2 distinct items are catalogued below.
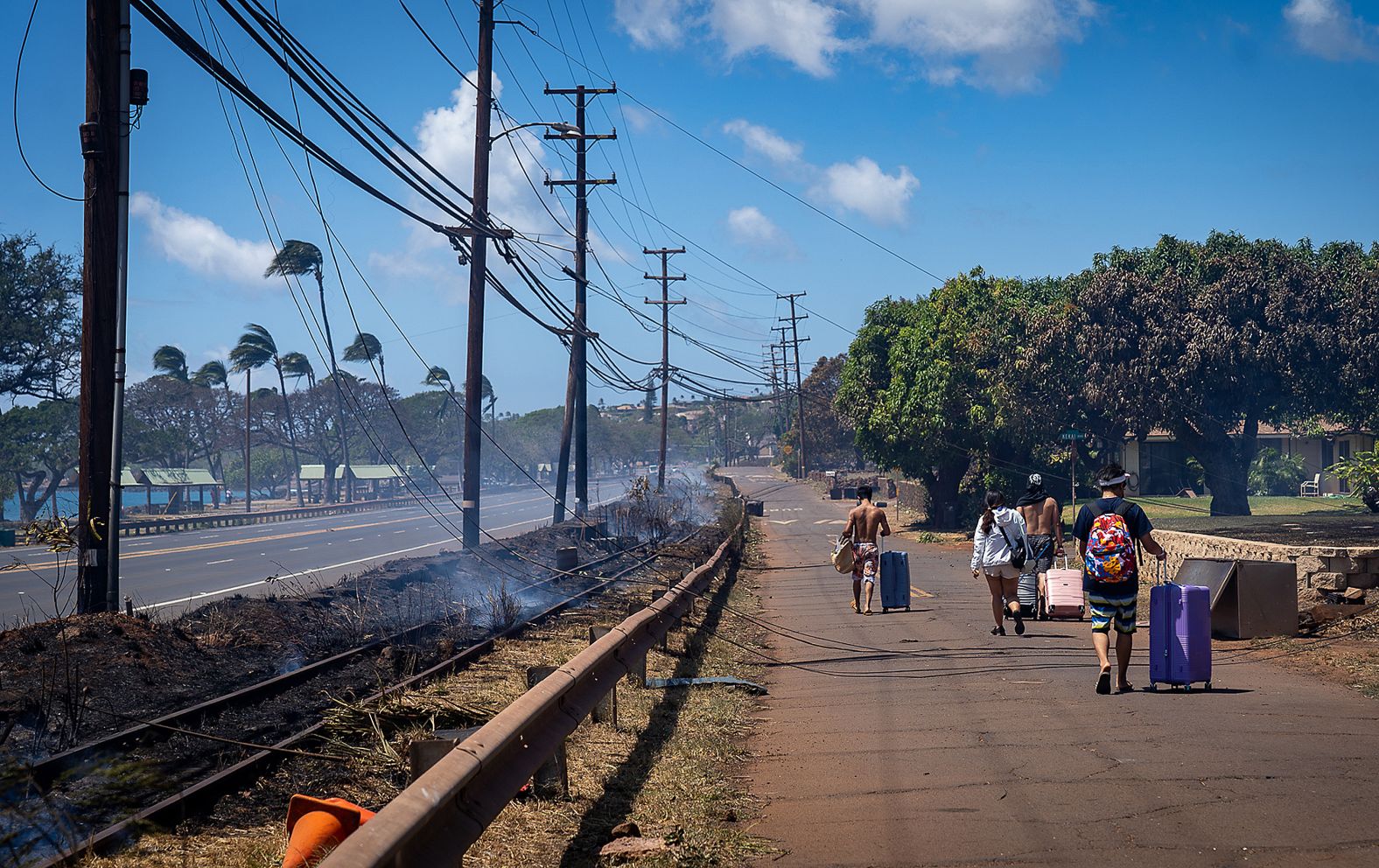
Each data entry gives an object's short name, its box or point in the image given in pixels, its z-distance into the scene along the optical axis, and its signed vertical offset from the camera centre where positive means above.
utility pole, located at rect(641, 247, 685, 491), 62.41 +7.38
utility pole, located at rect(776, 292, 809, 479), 101.55 +11.09
